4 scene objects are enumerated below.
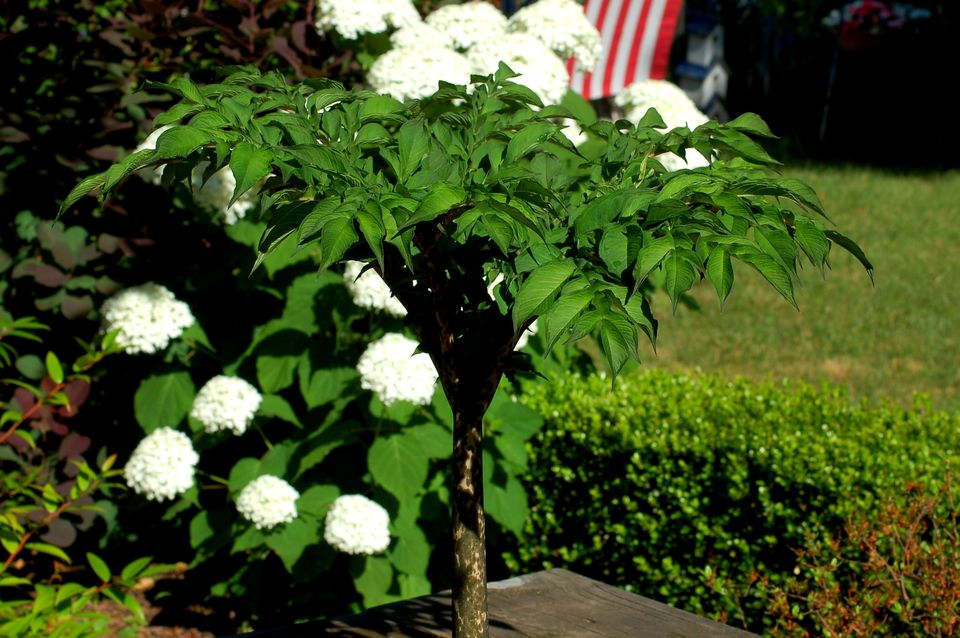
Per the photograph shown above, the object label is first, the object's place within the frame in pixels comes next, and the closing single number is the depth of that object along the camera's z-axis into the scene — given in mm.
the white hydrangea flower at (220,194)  3490
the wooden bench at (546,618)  2205
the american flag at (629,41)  6062
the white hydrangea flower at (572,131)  4043
